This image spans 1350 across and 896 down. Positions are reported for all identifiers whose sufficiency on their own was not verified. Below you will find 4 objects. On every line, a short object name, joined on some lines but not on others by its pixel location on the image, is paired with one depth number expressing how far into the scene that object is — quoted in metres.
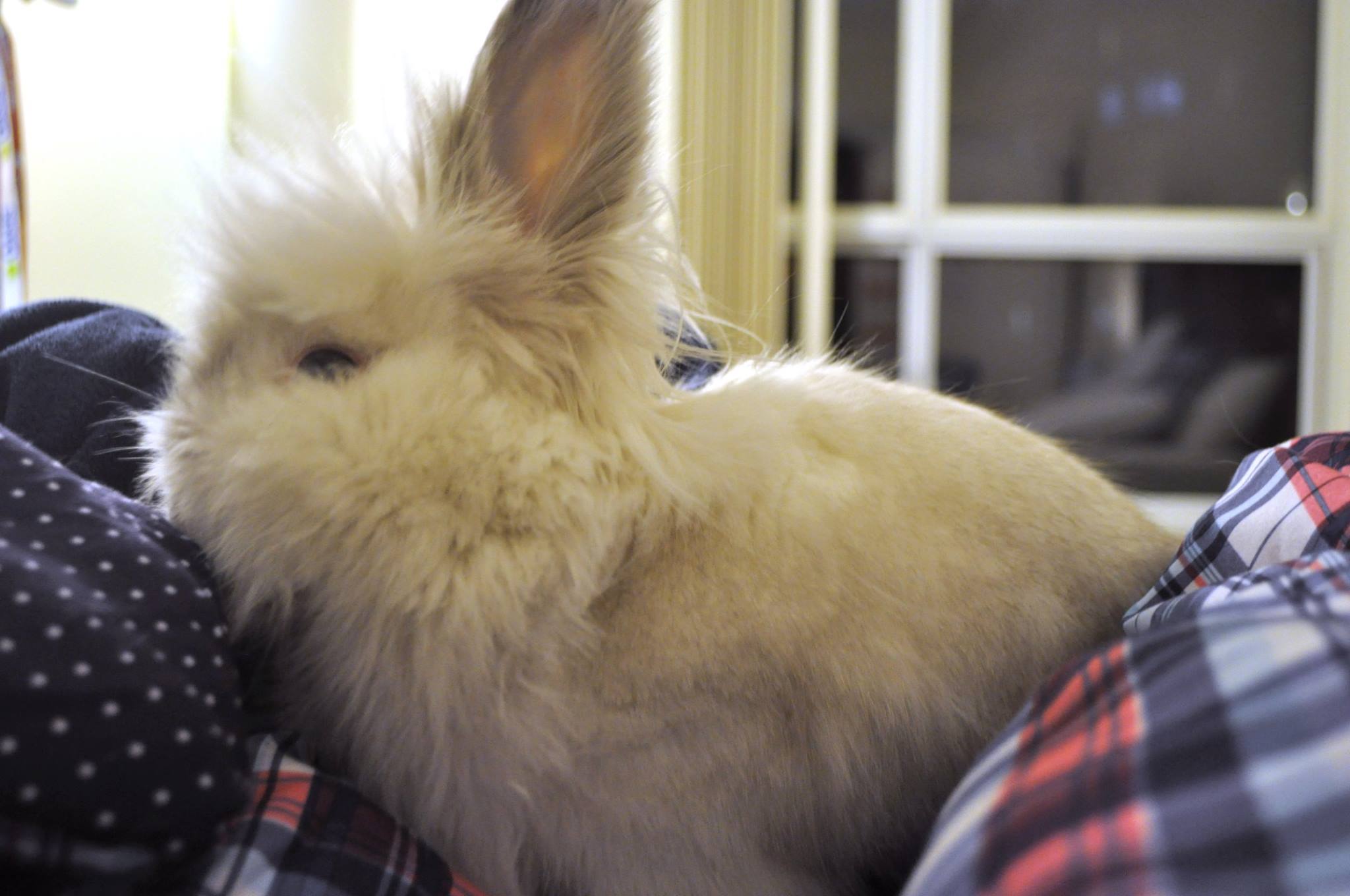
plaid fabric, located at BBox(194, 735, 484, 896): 0.45
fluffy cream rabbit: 0.55
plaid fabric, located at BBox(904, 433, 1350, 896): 0.32
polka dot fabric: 0.38
